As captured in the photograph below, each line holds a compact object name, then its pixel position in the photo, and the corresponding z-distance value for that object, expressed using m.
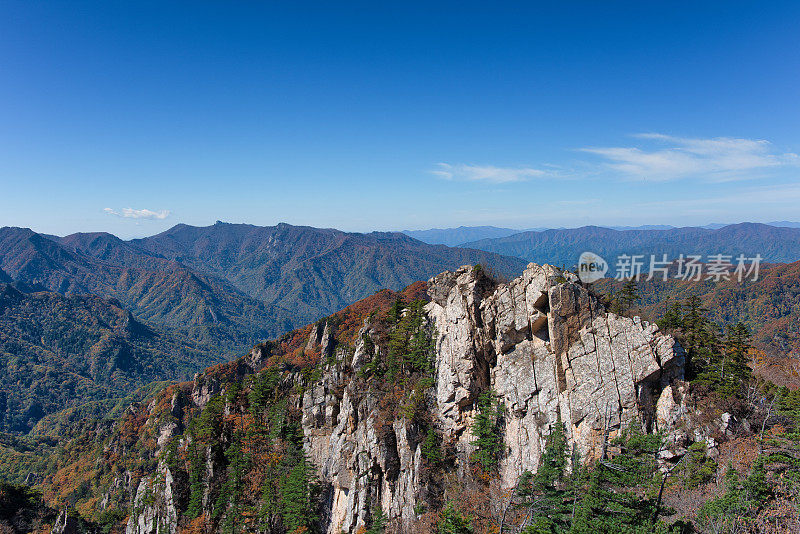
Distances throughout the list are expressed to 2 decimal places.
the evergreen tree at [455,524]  24.59
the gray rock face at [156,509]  50.74
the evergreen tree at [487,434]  36.72
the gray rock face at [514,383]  32.62
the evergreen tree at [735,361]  31.22
